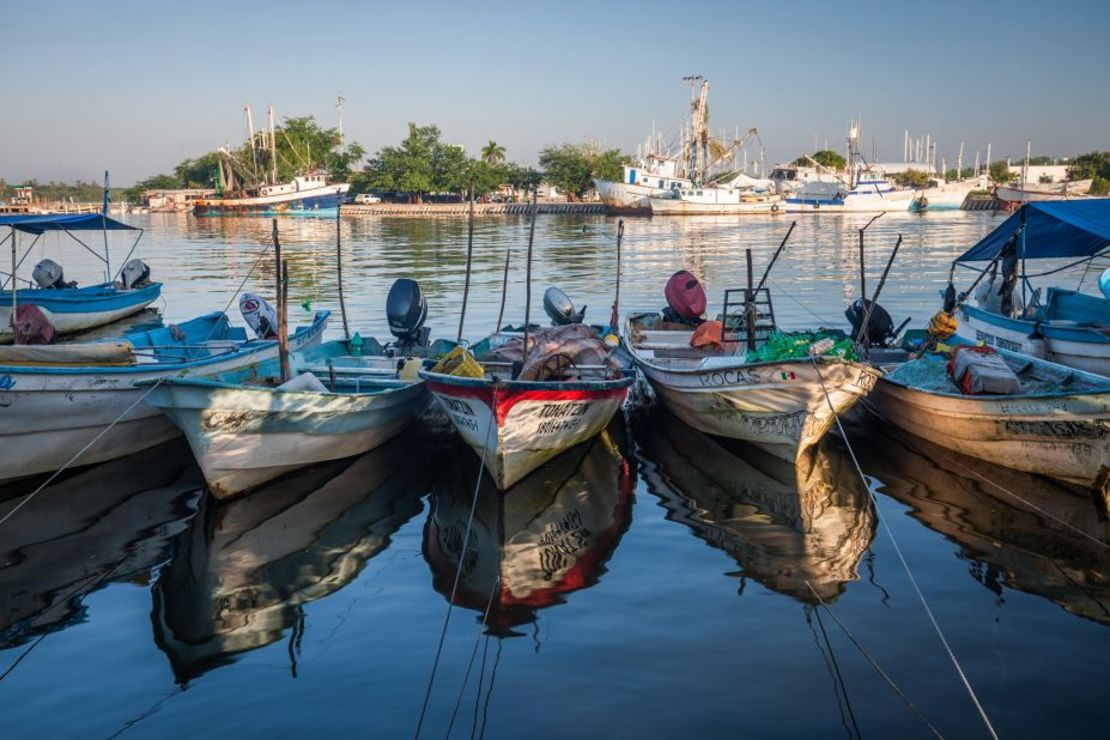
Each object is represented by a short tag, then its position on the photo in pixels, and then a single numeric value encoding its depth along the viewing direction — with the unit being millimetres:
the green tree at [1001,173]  117812
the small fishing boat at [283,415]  9953
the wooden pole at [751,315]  13406
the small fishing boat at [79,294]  19359
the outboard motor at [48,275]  23531
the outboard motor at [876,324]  15073
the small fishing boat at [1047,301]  13312
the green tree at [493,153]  110312
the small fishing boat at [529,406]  10109
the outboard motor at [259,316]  15406
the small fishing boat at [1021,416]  9719
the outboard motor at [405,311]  14992
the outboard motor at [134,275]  25906
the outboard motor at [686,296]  16828
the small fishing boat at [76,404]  10547
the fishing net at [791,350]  10914
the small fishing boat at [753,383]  10586
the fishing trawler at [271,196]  94312
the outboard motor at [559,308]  16266
